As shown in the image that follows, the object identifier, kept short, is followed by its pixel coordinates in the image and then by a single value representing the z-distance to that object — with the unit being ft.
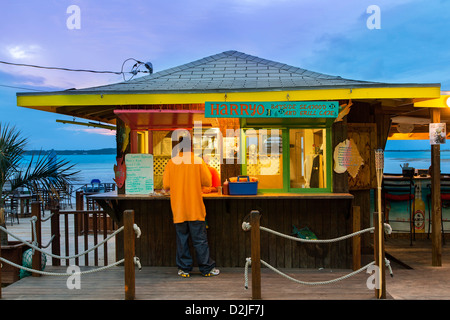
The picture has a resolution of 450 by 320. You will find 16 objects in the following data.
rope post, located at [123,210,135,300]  16.65
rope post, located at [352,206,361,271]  21.02
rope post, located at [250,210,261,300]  16.48
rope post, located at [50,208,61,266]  22.40
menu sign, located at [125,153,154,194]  22.86
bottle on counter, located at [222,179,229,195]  21.71
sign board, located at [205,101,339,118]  20.30
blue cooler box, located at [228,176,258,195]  21.47
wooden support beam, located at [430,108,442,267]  23.09
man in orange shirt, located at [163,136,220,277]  20.15
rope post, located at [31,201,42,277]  20.97
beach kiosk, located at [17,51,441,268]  20.80
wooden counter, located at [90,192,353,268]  22.40
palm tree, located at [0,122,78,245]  23.22
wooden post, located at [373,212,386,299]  16.30
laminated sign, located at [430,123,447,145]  22.94
